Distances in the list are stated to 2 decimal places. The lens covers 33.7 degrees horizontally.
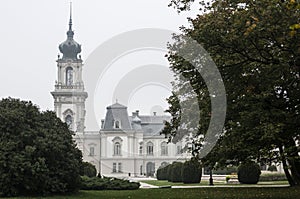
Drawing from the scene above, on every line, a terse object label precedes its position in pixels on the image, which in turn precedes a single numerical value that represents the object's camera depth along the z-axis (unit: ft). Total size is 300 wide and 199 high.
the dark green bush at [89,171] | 134.09
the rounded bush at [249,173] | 107.24
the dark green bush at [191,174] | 122.11
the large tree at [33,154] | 65.62
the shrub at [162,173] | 162.47
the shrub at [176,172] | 133.39
